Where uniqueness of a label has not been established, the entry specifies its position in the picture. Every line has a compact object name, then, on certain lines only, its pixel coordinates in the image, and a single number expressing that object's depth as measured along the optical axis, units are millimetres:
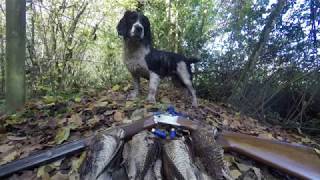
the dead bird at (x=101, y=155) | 841
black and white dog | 1655
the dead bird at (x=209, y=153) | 906
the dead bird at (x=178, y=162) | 845
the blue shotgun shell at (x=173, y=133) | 930
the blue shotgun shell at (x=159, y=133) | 926
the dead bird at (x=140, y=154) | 859
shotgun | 954
